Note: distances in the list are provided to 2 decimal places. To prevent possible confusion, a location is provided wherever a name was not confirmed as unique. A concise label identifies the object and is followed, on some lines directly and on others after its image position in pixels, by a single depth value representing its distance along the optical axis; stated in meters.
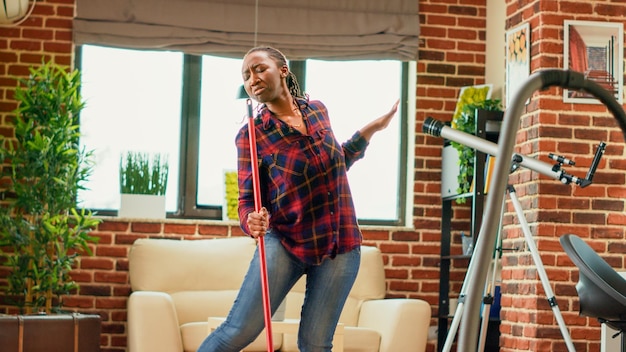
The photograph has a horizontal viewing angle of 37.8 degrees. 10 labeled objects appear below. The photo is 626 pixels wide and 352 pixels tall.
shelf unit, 4.92
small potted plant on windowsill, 5.29
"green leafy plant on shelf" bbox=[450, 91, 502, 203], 5.12
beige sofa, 4.41
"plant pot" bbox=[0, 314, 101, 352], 4.24
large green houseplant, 4.76
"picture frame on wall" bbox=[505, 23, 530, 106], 4.81
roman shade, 5.39
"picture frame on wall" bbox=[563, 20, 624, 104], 4.65
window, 5.52
